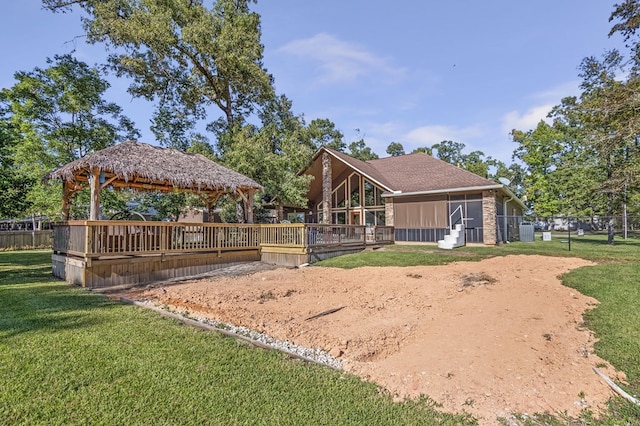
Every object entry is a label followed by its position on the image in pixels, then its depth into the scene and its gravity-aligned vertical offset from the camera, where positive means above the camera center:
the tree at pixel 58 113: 16.27 +5.70
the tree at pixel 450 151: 53.31 +11.10
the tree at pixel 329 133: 33.69 +9.01
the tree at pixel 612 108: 8.76 +3.13
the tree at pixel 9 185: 10.19 +1.23
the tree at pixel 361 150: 36.72 +7.76
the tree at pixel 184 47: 15.13 +8.54
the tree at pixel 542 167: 33.56 +5.34
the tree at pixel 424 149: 48.71 +10.44
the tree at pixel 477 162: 44.44 +8.11
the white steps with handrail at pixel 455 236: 15.05 -0.98
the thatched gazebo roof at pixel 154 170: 9.34 +1.60
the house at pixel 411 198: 16.09 +1.07
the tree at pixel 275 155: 15.74 +3.28
